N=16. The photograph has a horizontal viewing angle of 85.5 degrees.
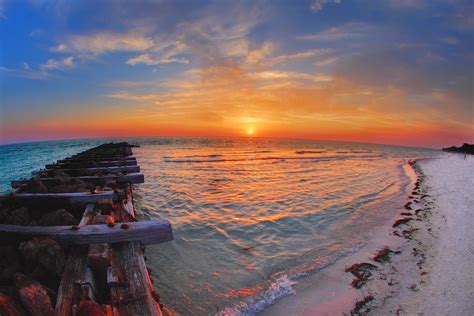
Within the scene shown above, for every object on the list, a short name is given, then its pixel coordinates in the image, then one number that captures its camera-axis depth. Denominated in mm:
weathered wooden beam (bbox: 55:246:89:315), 2777
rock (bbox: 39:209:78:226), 4586
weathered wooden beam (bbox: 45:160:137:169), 11782
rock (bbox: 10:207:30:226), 4812
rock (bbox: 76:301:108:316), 2424
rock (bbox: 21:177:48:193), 6591
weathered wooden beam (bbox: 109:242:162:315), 2850
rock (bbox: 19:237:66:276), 3408
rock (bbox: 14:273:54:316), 2691
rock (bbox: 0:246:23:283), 3435
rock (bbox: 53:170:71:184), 7734
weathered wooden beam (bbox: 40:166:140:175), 10303
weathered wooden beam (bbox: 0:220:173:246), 3873
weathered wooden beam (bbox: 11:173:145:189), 8898
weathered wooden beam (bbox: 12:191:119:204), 6035
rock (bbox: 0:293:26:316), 2515
